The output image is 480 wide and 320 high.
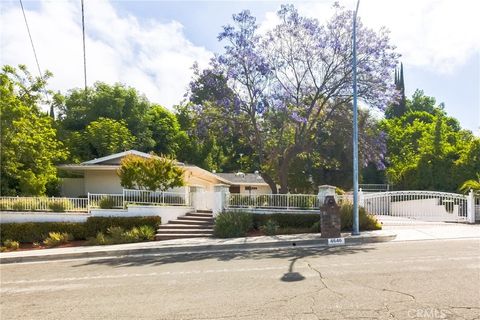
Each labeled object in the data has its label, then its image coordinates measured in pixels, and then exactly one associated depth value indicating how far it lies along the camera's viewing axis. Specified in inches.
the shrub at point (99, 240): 659.4
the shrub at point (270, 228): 678.5
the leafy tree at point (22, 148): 814.5
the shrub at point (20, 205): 727.7
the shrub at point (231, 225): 671.1
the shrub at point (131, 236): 665.6
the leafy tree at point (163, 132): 1697.8
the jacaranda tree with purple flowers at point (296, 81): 803.4
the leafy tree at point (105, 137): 1344.7
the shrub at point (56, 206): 737.6
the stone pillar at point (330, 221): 612.7
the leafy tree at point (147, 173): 797.2
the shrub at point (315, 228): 687.1
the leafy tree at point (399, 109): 2758.4
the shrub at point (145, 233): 679.7
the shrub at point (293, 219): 709.9
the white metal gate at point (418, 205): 820.6
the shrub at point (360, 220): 686.5
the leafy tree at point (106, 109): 1546.5
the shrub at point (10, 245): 657.0
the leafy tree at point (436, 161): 1109.7
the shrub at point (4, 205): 726.5
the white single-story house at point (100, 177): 1002.7
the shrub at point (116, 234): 664.4
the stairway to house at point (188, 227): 689.6
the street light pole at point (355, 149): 633.6
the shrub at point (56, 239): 666.8
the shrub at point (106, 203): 742.5
